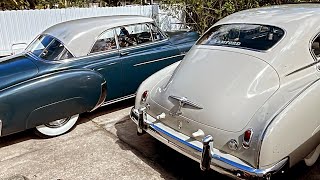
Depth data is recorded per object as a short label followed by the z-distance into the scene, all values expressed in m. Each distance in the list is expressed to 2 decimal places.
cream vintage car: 2.43
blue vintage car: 3.65
